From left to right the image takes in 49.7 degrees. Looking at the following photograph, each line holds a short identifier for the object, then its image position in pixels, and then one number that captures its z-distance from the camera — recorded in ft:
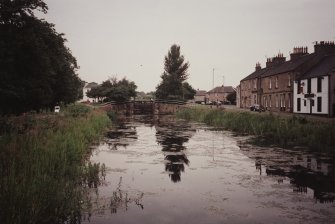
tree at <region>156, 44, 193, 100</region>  278.46
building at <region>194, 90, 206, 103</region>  502.38
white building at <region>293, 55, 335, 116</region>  126.40
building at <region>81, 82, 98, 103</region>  469.65
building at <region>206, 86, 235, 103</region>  426.92
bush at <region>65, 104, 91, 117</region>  111.49
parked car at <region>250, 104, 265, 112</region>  174.48
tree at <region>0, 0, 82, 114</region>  72.69
